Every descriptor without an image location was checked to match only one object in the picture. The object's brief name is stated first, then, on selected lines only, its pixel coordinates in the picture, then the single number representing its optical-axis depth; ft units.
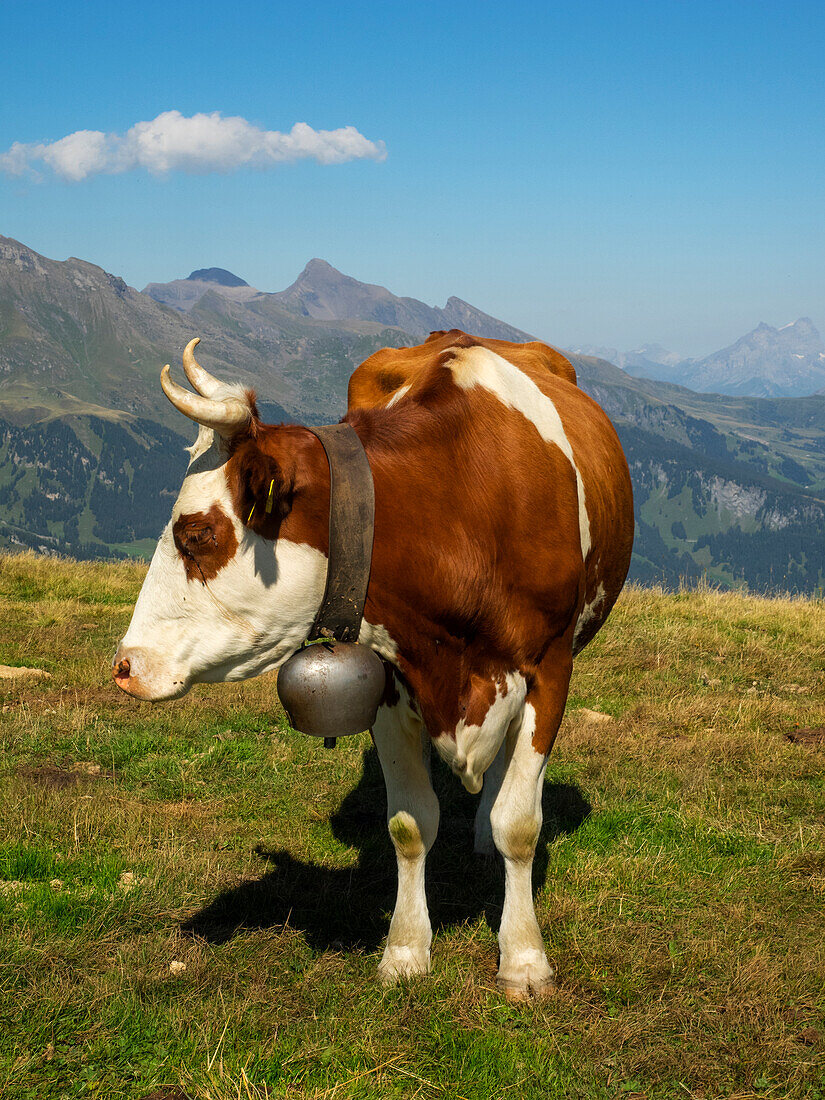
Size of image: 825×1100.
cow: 10.71
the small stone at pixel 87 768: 21.18
